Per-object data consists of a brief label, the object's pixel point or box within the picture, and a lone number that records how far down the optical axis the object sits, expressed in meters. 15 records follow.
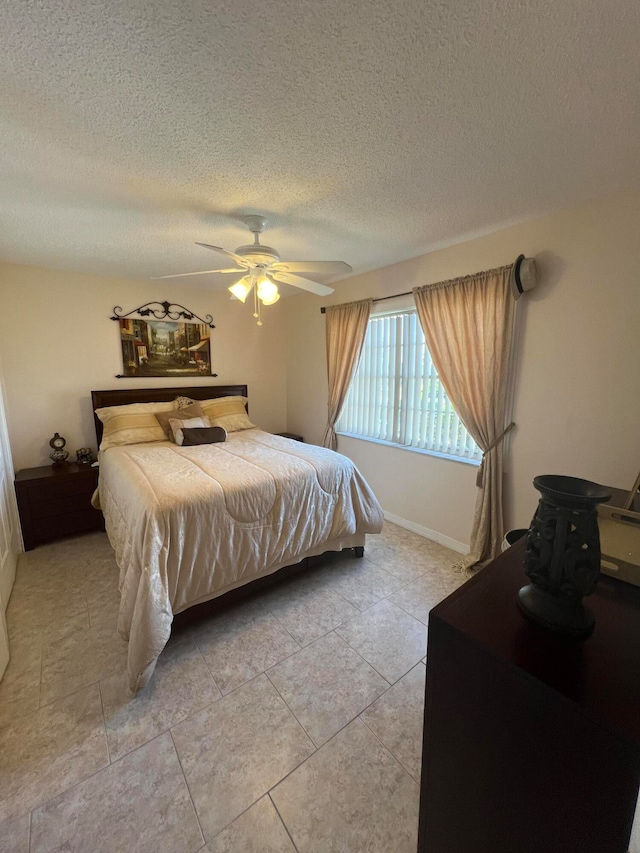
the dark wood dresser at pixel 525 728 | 0.61
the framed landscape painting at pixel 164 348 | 3.61
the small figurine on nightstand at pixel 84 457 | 3.27
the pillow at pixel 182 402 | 3.64
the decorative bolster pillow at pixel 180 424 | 3.19
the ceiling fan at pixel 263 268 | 2.05
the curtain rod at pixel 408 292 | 2.31
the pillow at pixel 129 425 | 3.17
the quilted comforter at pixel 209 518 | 1.72
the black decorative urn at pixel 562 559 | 0.75
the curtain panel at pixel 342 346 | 3.43
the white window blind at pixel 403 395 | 2.93
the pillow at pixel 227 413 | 3.74
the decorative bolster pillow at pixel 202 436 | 3.16
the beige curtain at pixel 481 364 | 2.38
